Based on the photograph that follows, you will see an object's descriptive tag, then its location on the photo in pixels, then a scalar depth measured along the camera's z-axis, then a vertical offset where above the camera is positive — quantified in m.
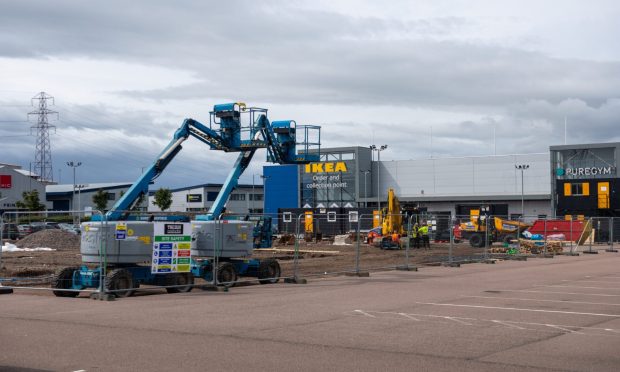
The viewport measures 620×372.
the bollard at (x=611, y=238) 47.02 -1.13
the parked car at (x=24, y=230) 27.52 -0.36
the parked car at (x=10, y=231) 26.45 -0.37
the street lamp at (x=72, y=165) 102.62 +7.51
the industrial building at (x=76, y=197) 112.99 +3.57
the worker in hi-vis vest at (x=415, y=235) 44.10 -0.86
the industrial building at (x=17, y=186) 93.69 +4.47
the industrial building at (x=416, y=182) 88.75 +4.77
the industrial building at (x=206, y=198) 113.88 +3.40
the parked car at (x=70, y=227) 29.69 -0.26
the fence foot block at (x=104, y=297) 18.91 -1.91
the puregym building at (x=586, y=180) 70.56 +3.87
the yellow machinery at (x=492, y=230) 49.27 -0.68
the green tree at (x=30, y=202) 85.75 +2.14
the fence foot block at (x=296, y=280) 23.95 -1.91
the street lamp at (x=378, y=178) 87.14 +5.49
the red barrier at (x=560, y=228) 49.97 -0.53
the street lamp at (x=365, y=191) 93.88 +3.71
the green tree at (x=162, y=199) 99.70 +2.86
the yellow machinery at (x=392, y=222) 48.94 -0.11
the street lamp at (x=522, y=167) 84.98 +5.95
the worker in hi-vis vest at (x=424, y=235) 44.94 -0.88
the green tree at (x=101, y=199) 93.21 +2.67
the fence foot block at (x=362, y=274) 26.84 -1.91
